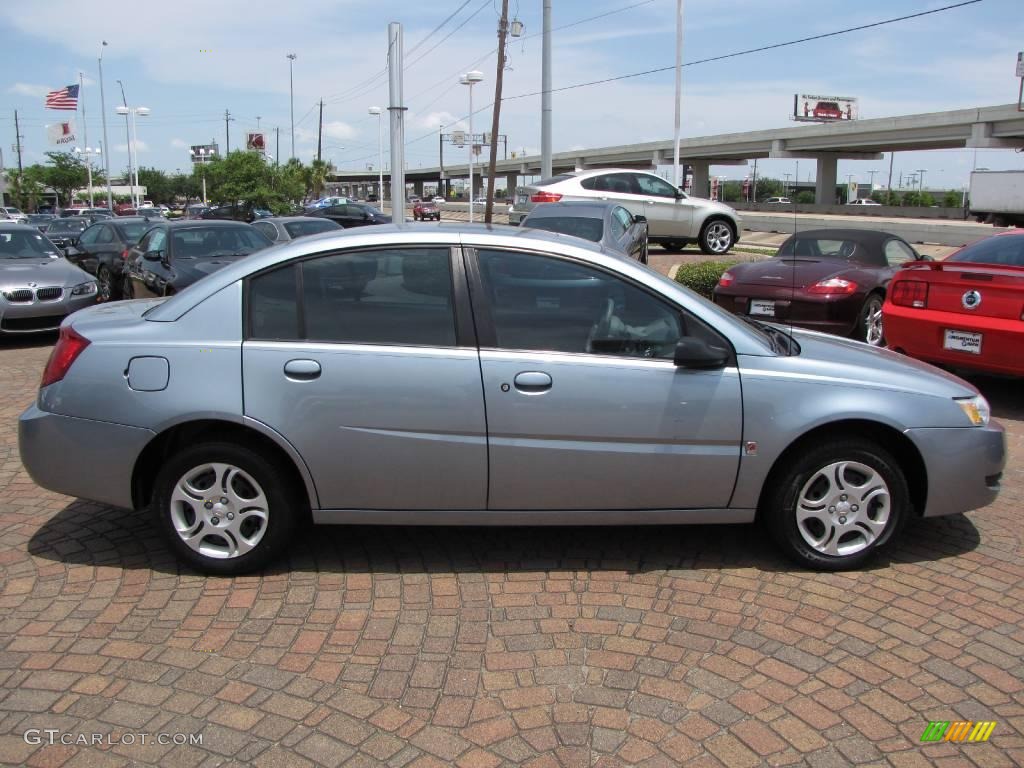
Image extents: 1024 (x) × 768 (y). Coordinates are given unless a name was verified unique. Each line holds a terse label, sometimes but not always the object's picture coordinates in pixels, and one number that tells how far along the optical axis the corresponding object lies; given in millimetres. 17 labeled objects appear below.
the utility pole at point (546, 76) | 23219
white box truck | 37812
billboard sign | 95312
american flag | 46375
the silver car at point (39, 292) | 10766
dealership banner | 67688
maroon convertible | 9258
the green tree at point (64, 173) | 79125
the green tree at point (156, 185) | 114375
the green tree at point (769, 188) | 96725
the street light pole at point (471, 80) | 33406
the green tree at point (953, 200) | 89138
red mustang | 6926
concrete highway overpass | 47719
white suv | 17203
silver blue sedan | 4012
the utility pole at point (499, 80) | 22328
